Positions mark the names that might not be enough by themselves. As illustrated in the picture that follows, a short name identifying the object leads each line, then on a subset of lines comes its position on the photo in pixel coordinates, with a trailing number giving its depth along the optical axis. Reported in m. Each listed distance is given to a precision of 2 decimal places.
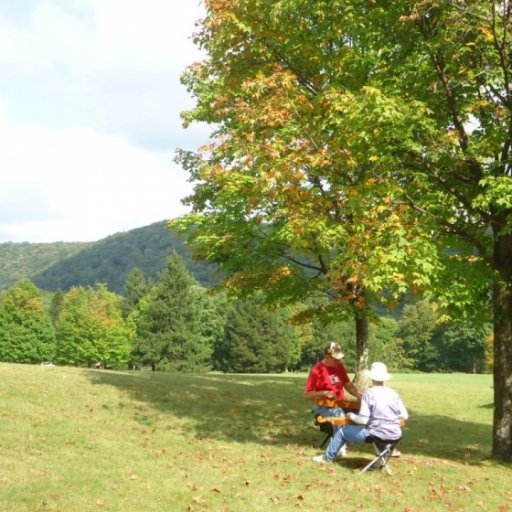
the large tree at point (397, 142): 9.84
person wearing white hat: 9.73
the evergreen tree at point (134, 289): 92.44
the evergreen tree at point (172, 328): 69.12
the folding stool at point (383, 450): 9.62
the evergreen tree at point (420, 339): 99.50
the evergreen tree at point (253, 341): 75.38
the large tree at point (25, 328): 71.62
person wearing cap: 10.95
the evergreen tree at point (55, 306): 109.76
